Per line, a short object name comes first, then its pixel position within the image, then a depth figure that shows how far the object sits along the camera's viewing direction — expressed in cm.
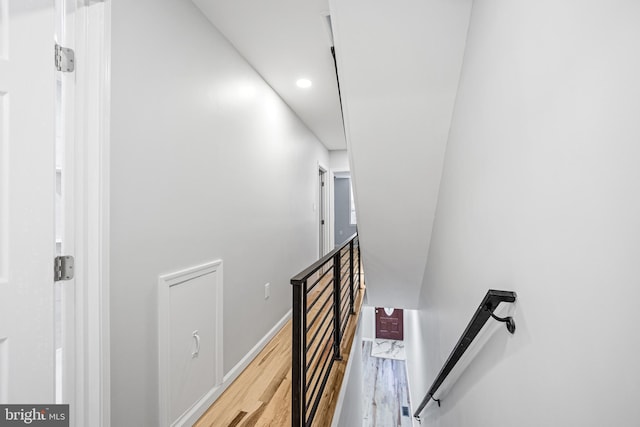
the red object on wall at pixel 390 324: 682
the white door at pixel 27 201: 94
